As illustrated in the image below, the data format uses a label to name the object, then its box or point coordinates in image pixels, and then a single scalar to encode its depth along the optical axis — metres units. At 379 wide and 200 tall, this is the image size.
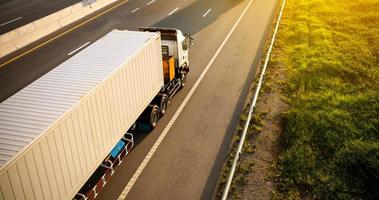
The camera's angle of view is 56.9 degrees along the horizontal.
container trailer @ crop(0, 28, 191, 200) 7.72
